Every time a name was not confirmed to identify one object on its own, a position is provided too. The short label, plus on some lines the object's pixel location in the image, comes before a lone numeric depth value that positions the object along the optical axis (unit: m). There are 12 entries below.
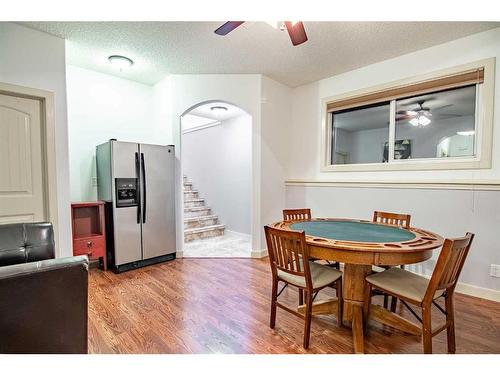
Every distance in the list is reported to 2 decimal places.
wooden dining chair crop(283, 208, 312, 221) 2.84
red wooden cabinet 3.07
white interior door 2.48
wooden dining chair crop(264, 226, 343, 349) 1.70
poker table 1.57
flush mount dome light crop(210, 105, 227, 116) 4.76
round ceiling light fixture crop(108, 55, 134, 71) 3.12
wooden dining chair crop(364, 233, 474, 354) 1.45
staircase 4.95
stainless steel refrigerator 3.19
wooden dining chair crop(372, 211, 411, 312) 2.18
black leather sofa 1.04
